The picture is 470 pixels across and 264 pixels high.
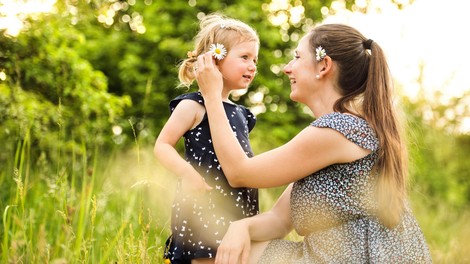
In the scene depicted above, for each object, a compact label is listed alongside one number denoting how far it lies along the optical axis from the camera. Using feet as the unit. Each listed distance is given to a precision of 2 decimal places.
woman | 7.49
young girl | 8.47
